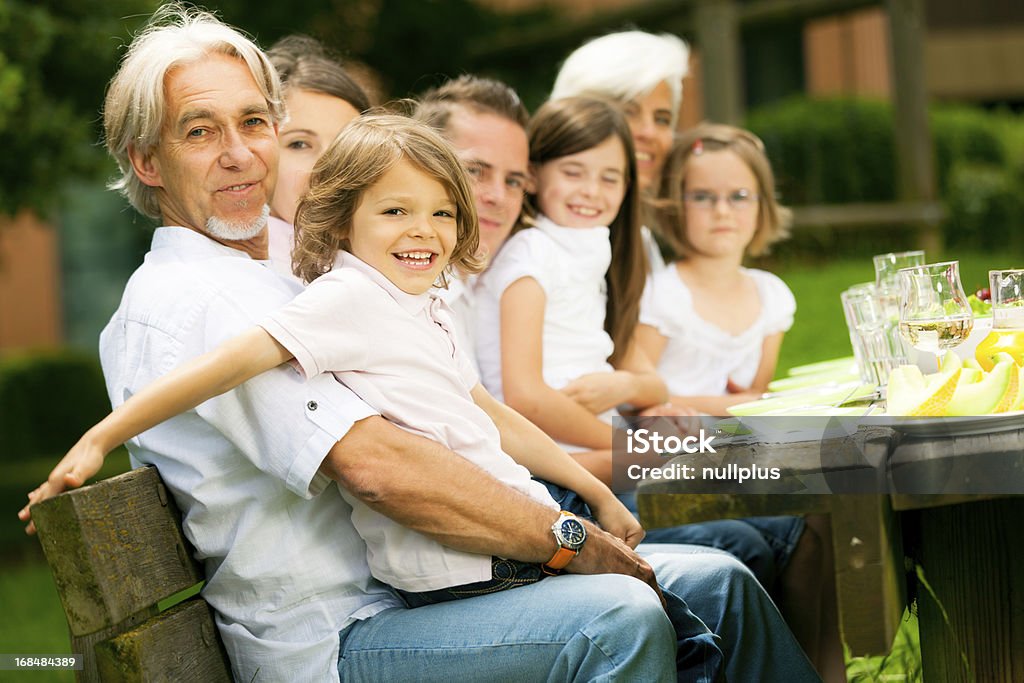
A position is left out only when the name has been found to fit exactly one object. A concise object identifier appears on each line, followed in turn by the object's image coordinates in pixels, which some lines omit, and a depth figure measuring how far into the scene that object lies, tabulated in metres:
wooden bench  3.69
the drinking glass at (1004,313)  4.56
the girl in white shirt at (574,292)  5.70
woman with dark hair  5.70
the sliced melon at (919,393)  4.05
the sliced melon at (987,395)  4.04
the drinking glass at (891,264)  5.82
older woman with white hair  7.34
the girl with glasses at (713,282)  7.03
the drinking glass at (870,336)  5.47
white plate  3.83
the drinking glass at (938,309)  4.71
